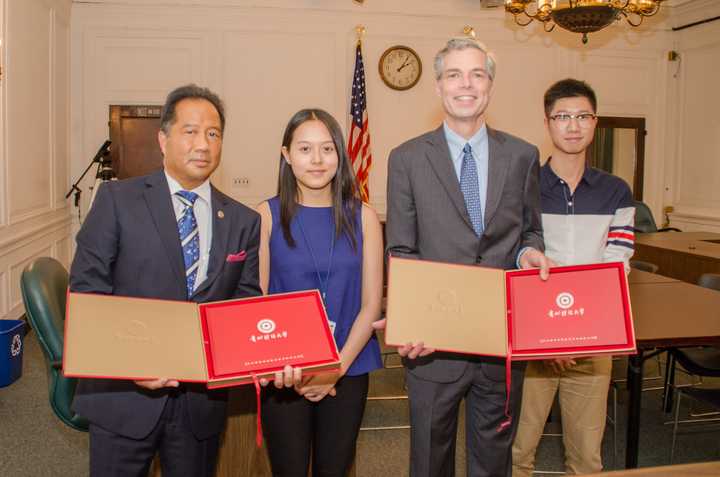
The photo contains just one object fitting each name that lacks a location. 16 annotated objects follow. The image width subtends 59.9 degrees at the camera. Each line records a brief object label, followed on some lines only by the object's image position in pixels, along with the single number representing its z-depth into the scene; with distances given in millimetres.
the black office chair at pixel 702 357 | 3301
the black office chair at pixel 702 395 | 2859
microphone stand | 6688
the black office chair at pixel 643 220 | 6617
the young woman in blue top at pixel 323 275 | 1865
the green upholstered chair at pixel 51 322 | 2234
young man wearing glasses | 2338
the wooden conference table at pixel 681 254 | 4918
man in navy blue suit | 1631
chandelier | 4172
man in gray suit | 1805
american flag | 7156
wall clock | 7484
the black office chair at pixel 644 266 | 4266
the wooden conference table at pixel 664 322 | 2379
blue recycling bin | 3783
